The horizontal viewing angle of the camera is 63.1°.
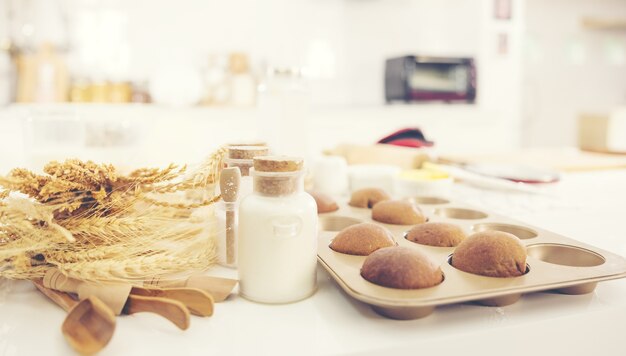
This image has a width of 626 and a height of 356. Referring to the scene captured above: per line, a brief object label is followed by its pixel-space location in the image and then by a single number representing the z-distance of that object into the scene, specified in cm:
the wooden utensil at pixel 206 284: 54
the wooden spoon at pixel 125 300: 47
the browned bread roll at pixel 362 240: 64
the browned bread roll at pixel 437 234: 69
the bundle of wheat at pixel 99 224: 51
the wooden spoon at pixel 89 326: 44
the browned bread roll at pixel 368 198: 94
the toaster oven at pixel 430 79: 328
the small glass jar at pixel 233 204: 65
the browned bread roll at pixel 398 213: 81
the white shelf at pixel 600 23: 454
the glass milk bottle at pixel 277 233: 54
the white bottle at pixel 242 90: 322
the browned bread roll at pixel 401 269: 52
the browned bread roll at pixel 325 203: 89
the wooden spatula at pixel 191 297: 50
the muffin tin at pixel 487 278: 51
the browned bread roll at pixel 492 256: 56
